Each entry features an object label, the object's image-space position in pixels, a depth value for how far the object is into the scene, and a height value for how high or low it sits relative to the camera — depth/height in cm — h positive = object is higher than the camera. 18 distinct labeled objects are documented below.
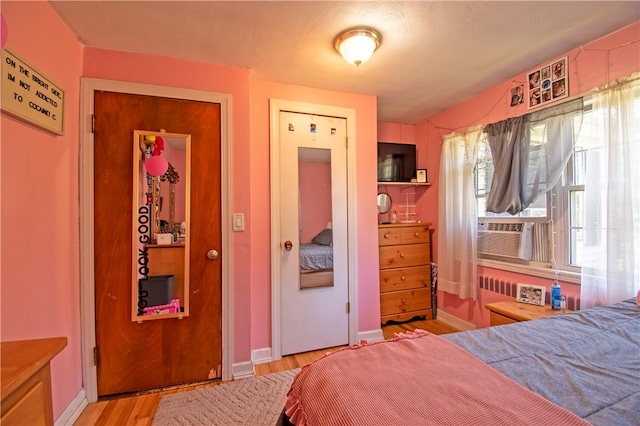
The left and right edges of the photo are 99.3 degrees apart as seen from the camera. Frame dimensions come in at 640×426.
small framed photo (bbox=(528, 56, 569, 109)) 198 +99
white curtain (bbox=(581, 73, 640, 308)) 160 +10
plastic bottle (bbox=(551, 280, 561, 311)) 193 -60
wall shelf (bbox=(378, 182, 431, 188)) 321 +37
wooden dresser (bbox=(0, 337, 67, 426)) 66 -44
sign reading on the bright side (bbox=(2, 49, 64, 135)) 116 +58
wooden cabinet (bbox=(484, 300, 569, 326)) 189 -71
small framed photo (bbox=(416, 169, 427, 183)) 333 +48
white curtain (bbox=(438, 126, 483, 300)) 266 -2
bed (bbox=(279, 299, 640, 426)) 71 -52
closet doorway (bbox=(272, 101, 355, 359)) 237 -18
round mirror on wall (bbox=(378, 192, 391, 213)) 339 +15
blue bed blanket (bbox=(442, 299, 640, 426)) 76 -52
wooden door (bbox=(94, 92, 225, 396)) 180 -29
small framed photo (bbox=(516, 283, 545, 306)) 208 -63
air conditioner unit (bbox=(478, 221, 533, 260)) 227 -23
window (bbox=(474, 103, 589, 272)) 197 +0
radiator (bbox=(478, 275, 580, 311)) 209 -65
